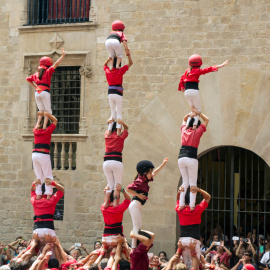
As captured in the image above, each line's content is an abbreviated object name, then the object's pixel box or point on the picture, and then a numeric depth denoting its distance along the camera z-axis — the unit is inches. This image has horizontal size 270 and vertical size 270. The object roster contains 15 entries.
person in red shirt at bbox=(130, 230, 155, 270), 503.8
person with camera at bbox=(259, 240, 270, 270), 601.9
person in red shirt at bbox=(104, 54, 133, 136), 569.9
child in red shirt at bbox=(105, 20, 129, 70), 564.1
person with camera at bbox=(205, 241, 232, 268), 627.4
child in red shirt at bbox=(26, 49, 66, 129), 597.9
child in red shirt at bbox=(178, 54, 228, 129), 547.8
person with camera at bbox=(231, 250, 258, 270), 568.2
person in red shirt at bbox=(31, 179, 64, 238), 592.4
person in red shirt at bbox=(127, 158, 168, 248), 544.7
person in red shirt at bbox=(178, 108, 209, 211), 541.6
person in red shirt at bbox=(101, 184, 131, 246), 566.3
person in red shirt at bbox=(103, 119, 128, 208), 567.8
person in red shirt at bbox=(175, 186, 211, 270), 535.8
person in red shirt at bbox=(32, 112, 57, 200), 597.6
